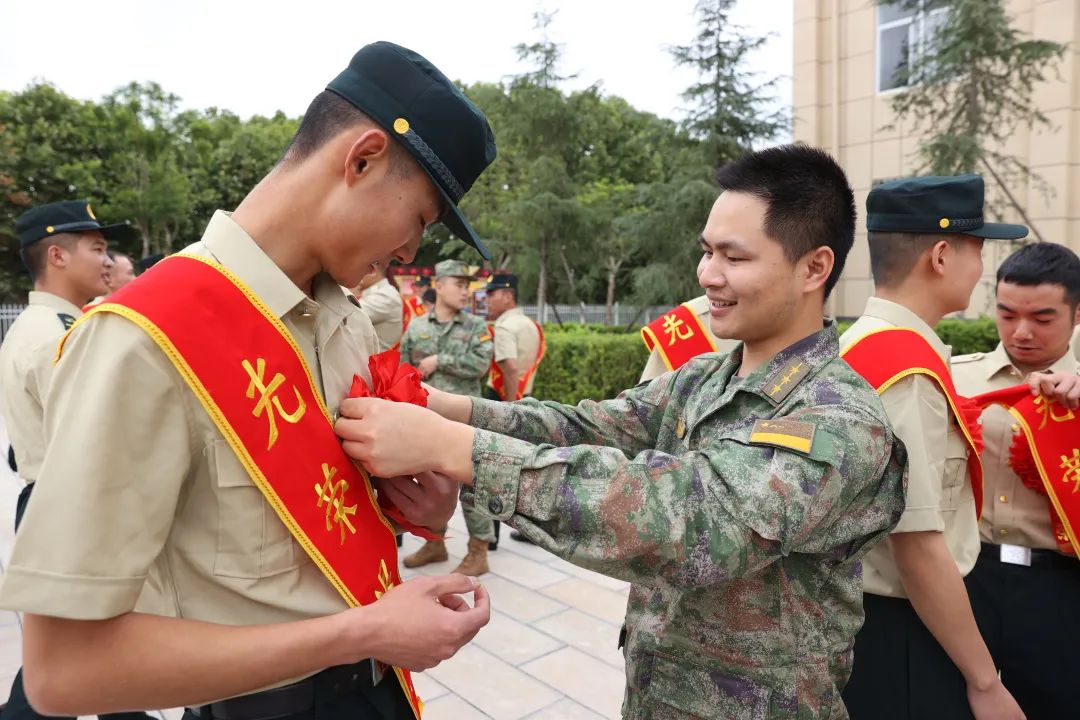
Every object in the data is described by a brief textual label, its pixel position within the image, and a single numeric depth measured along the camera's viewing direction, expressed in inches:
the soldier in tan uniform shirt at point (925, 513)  67.4
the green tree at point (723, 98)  444.5
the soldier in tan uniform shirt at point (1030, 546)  85.7
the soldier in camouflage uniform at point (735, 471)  45.8
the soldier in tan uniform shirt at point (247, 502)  37.4
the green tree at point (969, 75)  335.0
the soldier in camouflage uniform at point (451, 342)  209.2
